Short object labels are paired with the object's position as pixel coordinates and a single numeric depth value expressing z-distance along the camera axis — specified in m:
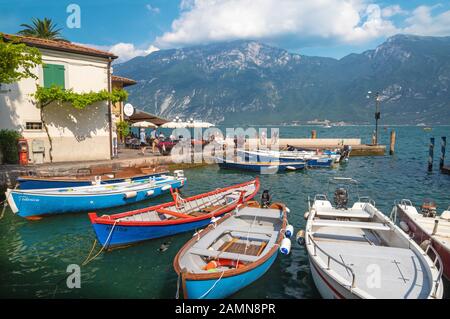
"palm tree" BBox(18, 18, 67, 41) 41.69
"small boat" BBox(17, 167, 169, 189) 16.58
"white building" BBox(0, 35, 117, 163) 21.03
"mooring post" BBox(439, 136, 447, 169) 29.75
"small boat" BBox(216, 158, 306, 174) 29.48
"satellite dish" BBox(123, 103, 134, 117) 30.30
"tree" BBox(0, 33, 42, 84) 14.95
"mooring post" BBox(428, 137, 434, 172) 30.48
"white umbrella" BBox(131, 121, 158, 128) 31.85
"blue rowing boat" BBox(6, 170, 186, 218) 14.22
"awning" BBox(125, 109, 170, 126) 34.40
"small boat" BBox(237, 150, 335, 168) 31.34
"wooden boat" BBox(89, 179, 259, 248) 11.03
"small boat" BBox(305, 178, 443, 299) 6.60
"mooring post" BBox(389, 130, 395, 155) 42.97
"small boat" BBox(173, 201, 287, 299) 7.14
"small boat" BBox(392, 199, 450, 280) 8.91
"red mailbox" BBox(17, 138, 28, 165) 20.59
